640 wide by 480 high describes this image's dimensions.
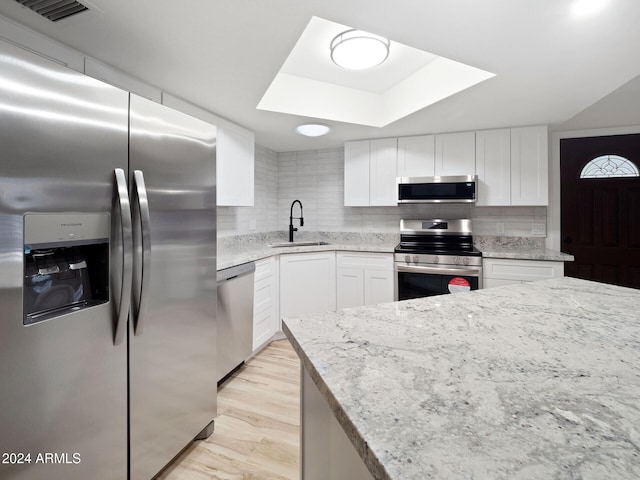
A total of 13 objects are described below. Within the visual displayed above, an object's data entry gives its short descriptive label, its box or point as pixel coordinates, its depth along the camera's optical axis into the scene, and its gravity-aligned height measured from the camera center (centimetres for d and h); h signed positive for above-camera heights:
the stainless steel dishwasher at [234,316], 212 -56
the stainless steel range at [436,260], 283 -17
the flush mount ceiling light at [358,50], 194 +126
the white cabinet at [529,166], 292 +73
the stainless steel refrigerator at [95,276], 92 -13
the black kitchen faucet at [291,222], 379 +25
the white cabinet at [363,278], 315 -39
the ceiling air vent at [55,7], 127 +101
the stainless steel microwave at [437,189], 302 +54
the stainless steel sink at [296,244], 340 -3
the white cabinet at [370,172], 340 +79
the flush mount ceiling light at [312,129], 285 +107
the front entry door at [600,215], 304 +28
